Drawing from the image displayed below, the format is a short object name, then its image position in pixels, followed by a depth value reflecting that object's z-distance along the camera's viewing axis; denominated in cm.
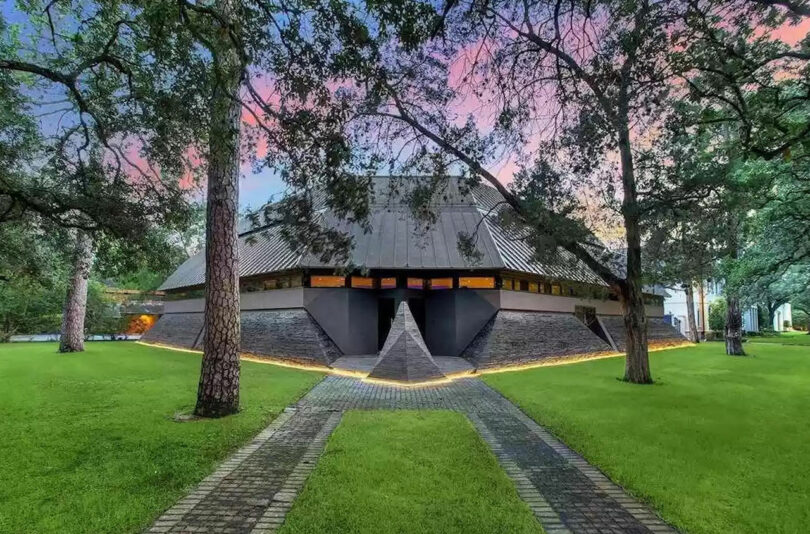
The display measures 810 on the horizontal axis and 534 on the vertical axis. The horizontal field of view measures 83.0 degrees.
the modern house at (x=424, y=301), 2005
